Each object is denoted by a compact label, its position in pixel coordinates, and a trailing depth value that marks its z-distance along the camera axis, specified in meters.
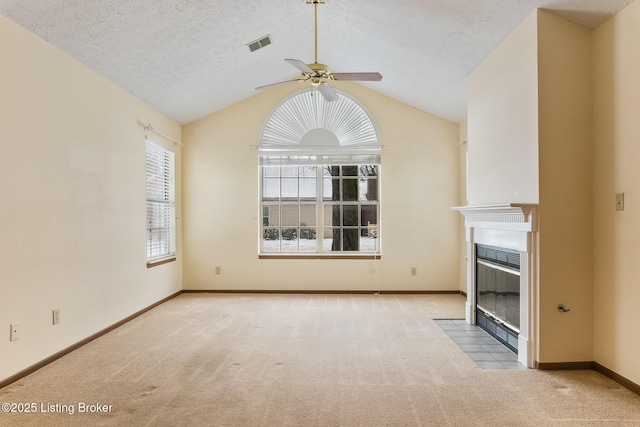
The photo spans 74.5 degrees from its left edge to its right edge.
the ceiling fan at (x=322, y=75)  3.71
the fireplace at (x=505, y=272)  3.32
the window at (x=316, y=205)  6.71
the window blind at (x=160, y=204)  5.61
